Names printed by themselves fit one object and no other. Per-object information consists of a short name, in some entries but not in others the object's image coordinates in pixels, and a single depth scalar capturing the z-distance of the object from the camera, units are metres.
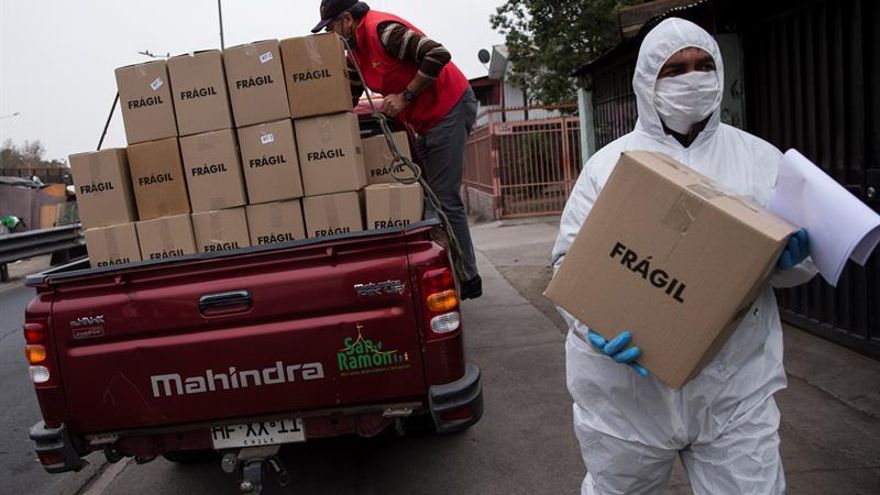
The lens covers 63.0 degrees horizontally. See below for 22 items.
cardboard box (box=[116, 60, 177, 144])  3.42
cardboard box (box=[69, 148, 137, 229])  3.42
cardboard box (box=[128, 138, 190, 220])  3.41
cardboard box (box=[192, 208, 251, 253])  3.39
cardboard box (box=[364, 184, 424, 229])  3.48
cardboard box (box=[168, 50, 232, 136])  3.38
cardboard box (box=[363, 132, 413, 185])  3.91
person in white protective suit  2.01
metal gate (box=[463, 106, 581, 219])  14.07
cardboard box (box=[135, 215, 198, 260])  3.38
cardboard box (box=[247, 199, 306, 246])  3.41
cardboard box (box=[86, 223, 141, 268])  3.39
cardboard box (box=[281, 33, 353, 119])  3.39
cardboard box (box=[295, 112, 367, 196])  3.42
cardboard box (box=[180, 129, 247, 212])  3.37
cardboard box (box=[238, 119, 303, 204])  3.39
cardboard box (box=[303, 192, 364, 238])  3.43
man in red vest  4.59
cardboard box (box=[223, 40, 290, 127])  3.39
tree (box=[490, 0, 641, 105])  16.42
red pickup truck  2.94
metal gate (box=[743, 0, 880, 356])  4.24
